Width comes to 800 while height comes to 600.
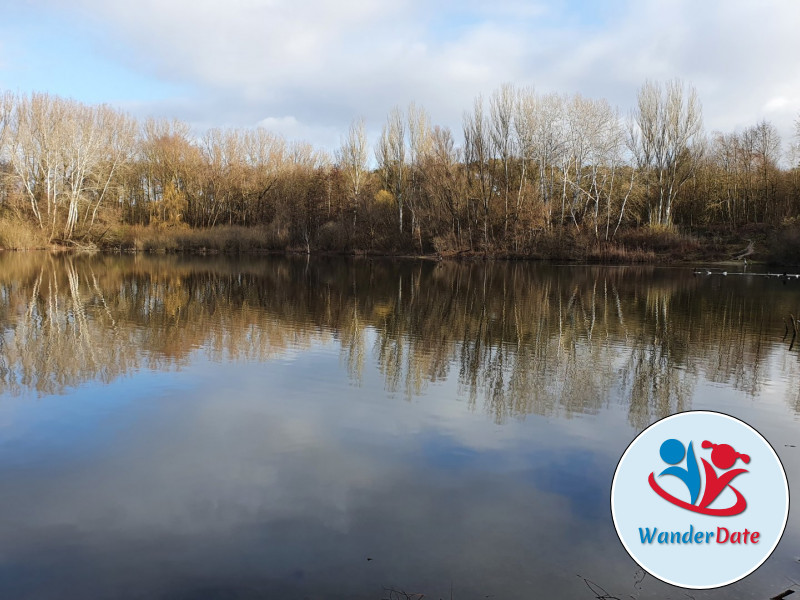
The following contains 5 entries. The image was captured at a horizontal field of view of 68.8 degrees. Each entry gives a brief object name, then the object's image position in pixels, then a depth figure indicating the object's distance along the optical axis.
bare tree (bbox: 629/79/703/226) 41.88
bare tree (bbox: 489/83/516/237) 44.12
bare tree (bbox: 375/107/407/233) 48.94
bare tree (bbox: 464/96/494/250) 44.12
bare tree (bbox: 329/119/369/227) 51.53
